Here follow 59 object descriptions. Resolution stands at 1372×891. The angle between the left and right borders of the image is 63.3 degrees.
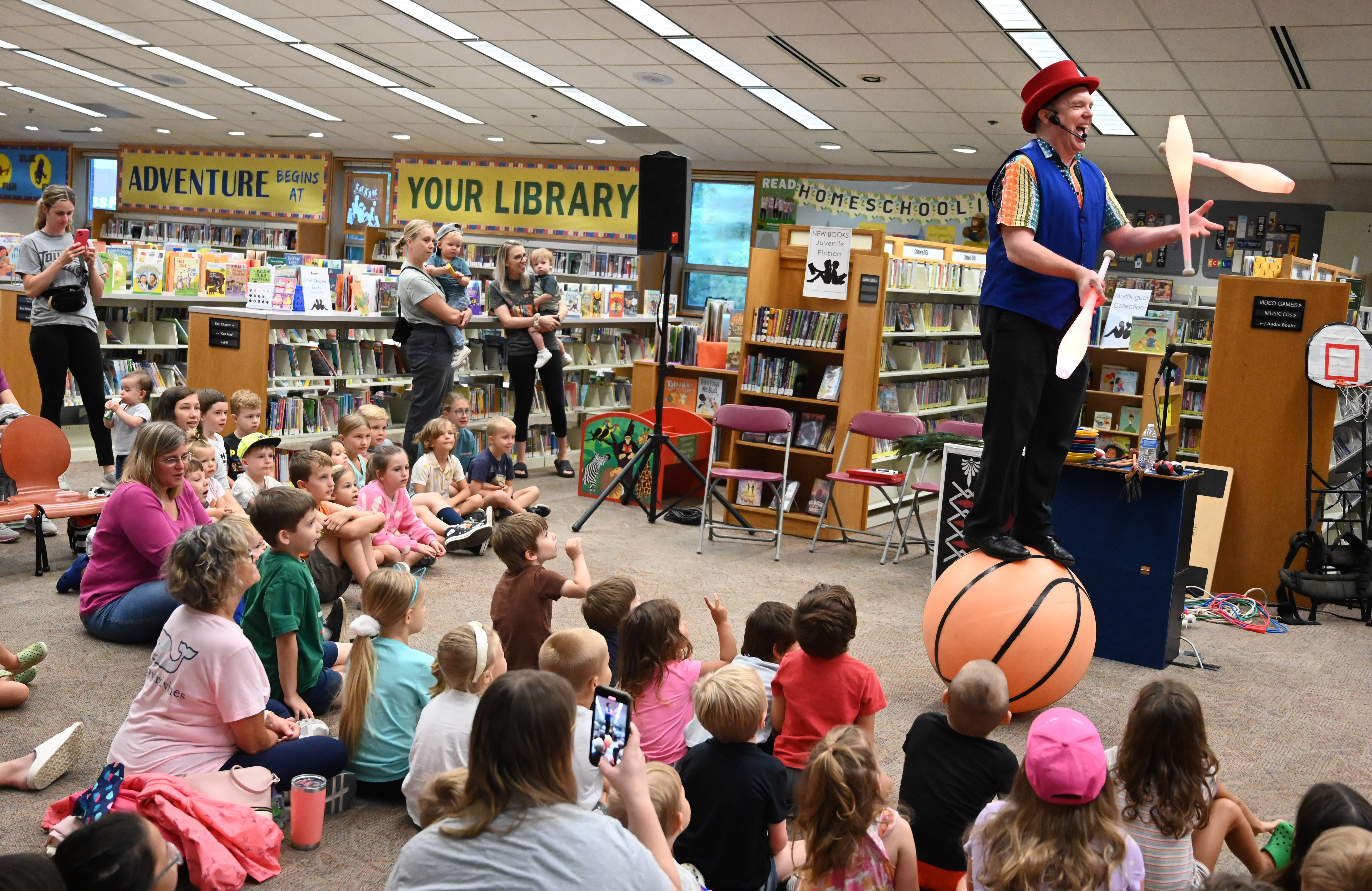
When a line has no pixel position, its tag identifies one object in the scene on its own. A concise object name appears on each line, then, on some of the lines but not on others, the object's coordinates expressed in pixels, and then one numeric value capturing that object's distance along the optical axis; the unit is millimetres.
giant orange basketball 3930
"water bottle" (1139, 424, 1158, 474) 5004
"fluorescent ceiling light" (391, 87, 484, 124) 12430
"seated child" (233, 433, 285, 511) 5336
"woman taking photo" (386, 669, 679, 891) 1640
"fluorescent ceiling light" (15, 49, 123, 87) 12867
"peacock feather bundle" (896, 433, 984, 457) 6301
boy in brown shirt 3850
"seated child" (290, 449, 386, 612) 4812
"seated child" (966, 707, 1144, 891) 2070
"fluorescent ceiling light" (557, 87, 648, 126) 11594
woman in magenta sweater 4203
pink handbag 2857
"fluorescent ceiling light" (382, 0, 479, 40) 8930
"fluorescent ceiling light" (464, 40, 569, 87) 10008
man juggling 3488
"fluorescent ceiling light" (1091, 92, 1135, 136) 9375
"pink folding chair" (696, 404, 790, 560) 7195
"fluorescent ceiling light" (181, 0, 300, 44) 9594
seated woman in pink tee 2930
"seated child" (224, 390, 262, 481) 6117
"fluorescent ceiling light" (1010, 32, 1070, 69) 7766
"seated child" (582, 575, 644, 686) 3588
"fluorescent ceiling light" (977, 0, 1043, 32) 7168
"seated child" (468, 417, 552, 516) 6609
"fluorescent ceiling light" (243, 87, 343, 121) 13375
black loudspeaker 7387
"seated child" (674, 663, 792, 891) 2486
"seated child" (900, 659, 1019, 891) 2660
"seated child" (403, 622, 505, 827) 2857
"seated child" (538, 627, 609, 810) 2822
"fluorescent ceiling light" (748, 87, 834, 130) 10734
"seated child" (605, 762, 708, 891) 2201
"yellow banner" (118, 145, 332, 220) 18281
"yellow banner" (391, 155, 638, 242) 15914
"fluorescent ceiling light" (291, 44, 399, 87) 10836
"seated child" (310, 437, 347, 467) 5613
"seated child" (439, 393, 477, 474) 6949
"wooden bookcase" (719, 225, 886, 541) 7484
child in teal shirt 3232
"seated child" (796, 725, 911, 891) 2172
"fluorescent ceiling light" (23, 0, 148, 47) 10250
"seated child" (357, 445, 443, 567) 5473
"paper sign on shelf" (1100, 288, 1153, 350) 9742
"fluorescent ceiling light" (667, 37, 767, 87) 9164
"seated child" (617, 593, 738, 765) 3070
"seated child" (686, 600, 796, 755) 3557
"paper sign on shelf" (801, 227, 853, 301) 7500
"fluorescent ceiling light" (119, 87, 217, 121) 14500
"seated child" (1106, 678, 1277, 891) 2369
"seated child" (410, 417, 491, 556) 6281
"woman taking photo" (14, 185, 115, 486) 6254
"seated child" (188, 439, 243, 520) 5203
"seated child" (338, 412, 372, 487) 6090
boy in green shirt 3506
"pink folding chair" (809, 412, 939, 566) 7012
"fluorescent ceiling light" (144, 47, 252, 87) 11820
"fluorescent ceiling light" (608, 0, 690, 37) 8250
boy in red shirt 3107
